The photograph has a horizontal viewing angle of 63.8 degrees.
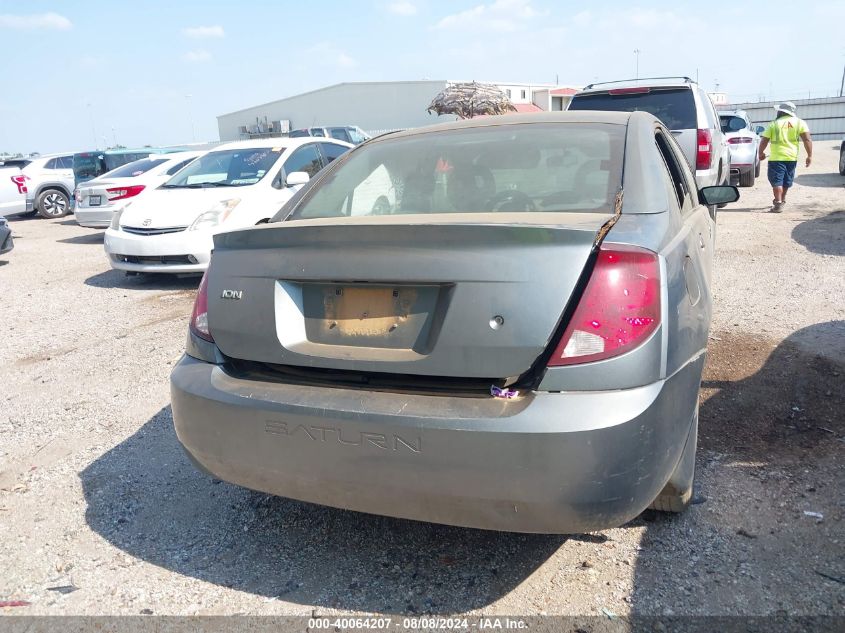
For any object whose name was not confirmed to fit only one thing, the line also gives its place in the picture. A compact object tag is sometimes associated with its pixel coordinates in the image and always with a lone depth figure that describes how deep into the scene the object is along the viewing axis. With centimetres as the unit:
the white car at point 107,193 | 1247
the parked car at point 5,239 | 1004
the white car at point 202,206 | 768
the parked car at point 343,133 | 2292
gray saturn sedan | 201
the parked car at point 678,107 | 821
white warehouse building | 4153
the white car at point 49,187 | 1727
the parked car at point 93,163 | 1744
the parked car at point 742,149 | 1406
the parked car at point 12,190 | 1633
